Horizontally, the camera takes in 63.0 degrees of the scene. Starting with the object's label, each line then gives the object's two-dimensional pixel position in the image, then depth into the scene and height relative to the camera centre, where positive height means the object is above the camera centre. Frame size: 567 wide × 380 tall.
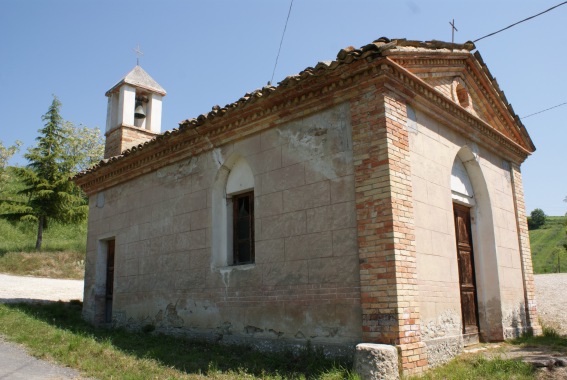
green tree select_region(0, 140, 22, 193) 33.72 +9.95
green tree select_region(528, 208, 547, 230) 63.94 +8.34
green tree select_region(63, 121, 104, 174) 35.27 +11.19
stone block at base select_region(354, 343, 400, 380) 5.38 -0.92
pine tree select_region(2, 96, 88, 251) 23.68 +4.99
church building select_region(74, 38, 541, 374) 6.30 +1.16
